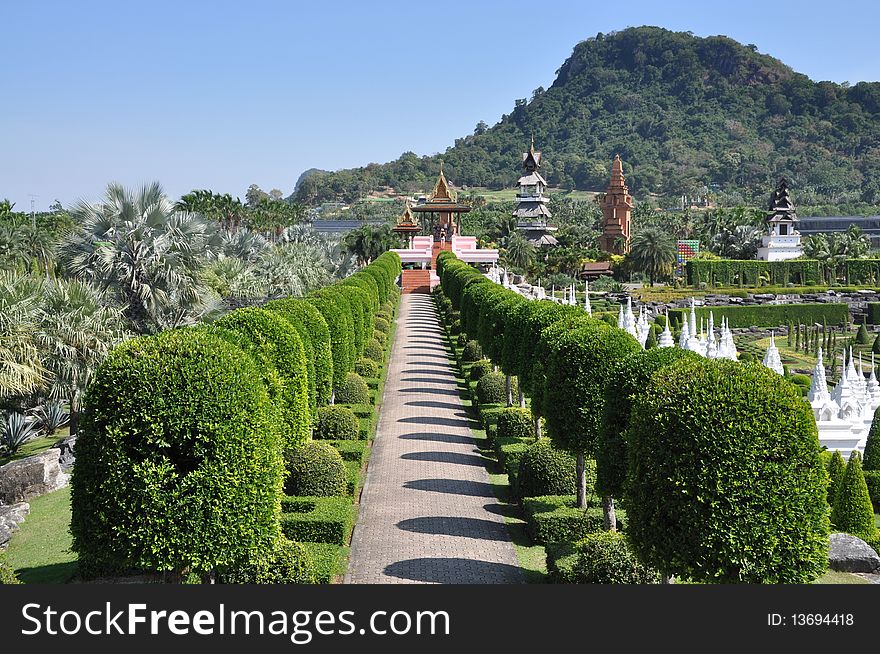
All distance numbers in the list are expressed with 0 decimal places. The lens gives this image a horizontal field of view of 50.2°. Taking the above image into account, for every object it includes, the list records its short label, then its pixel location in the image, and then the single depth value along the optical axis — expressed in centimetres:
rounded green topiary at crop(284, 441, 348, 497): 1781
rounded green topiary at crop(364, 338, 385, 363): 3703
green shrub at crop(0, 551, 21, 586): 1028
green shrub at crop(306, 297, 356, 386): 2489
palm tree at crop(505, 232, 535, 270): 8388
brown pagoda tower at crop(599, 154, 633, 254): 11331
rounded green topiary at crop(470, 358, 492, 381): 3158
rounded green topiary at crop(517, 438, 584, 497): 1811
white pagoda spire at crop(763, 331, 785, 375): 3118
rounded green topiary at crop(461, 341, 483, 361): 3731
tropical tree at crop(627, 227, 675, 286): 8306
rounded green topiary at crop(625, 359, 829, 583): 988
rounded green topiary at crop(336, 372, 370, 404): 2761
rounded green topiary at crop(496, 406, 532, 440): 2347
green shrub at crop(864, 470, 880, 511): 2122
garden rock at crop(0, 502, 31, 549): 1653
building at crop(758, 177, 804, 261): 9856
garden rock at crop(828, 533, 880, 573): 1409
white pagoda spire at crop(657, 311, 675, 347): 3177
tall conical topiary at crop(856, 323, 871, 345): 5888
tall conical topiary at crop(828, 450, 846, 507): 1769
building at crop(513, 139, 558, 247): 12038
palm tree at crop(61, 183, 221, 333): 2530
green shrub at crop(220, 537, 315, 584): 1246
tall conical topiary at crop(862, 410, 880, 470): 2255
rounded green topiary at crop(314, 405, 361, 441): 2286
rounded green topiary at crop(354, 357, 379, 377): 3294
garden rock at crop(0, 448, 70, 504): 1931
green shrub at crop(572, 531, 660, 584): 1263
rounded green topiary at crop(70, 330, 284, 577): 1069
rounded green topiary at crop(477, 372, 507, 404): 2847
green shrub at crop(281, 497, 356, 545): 1583
